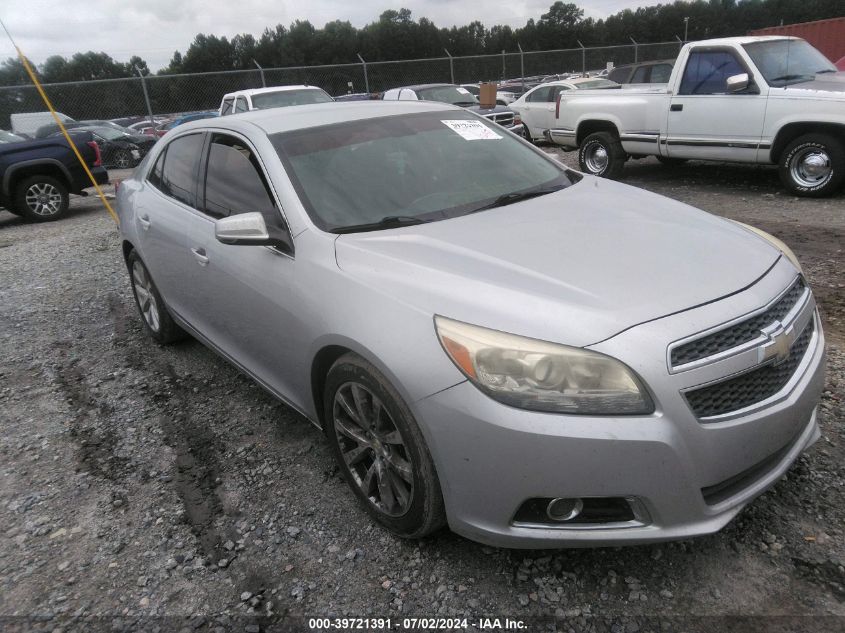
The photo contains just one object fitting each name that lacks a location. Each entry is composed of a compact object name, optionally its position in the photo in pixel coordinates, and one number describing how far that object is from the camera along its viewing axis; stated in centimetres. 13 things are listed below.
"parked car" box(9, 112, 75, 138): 1859
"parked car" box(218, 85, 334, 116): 1233
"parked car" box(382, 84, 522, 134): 1276
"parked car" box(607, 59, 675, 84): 1104
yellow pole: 637
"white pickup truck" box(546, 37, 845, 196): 698
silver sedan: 185
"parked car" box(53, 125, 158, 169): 1728
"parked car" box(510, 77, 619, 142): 1262
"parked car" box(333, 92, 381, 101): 2002
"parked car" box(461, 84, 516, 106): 2040
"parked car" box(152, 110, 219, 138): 1982
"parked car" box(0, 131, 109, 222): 988
